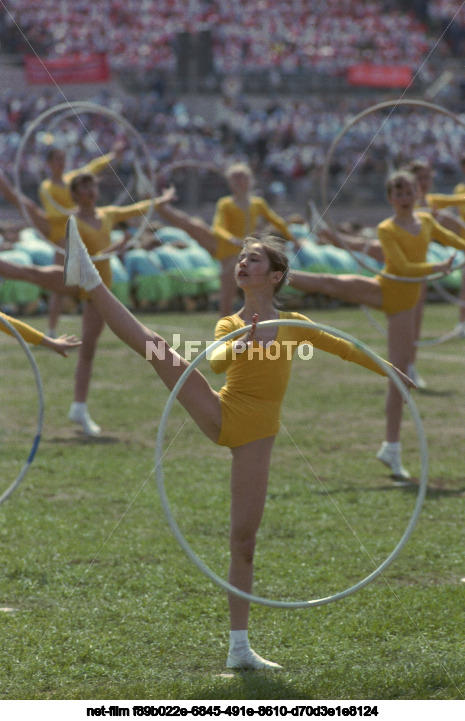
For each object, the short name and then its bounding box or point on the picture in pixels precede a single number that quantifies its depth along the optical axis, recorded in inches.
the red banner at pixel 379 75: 2082.9
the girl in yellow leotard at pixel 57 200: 789.2
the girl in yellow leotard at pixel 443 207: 748.6
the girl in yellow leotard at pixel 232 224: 806.5
